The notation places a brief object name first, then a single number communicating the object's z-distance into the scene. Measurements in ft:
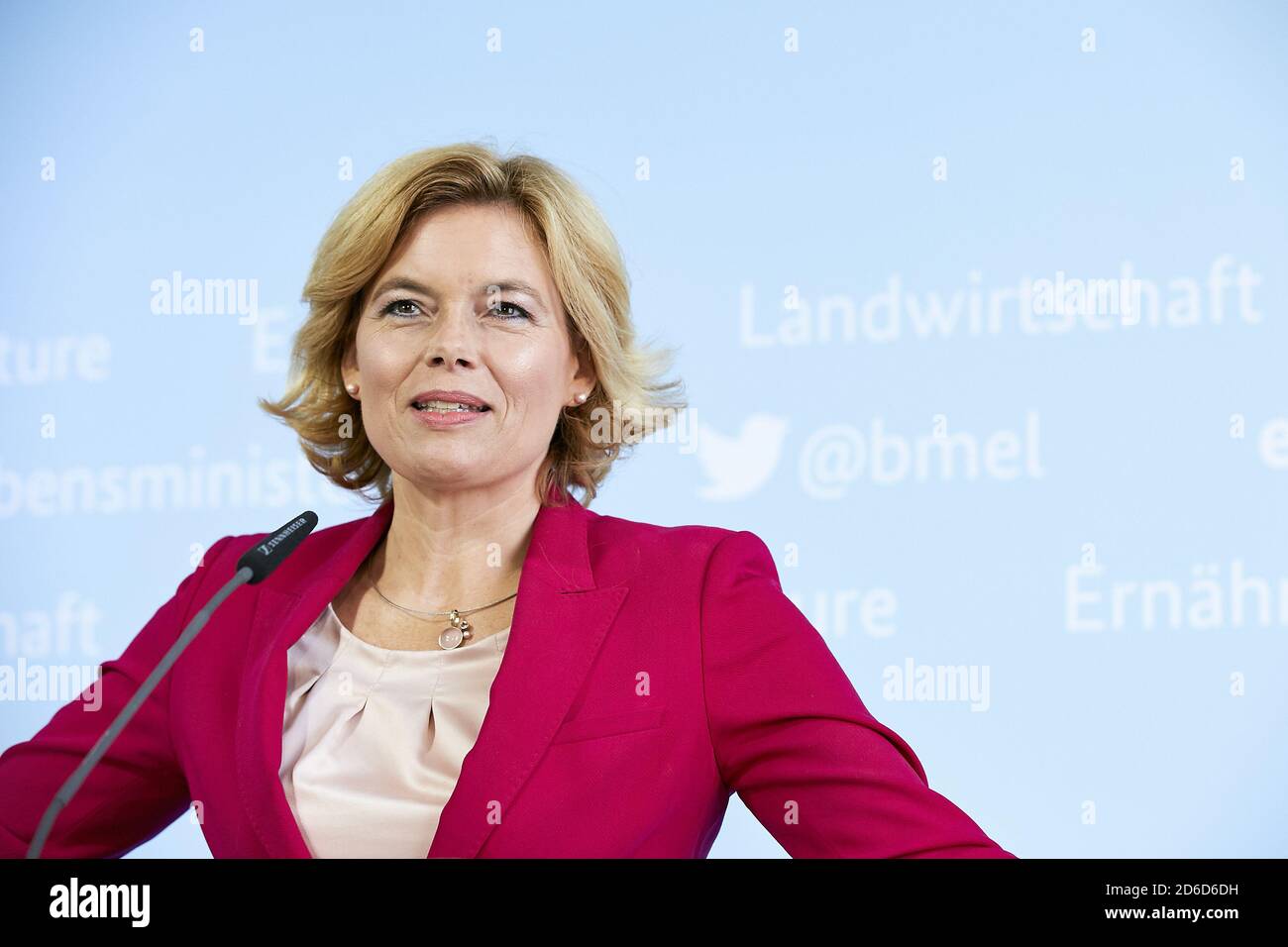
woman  5.26
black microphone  4.68
